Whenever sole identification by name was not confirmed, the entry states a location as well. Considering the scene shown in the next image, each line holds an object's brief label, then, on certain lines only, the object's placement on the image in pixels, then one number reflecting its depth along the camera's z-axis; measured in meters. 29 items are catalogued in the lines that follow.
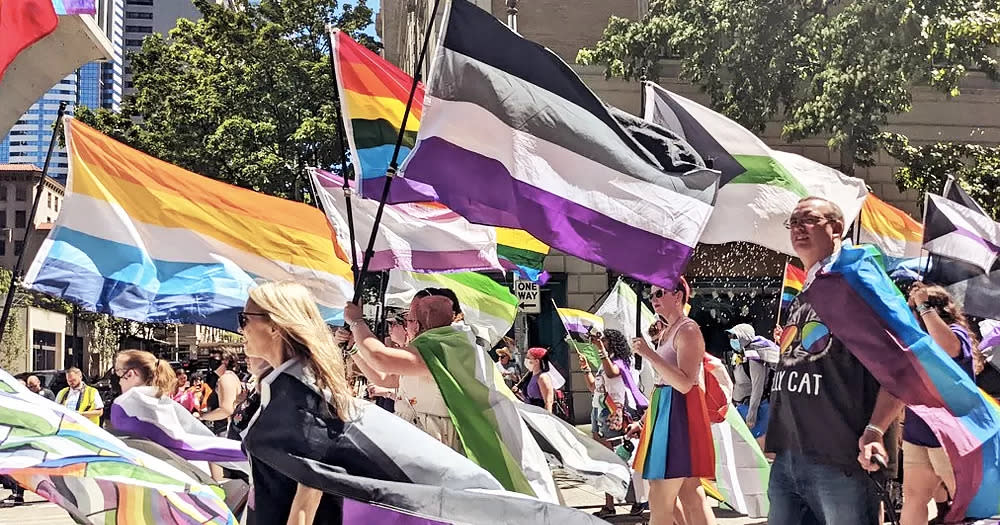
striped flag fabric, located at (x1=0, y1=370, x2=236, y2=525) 4.71
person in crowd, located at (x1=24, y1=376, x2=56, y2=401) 16.97
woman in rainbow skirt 6.37
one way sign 21.33
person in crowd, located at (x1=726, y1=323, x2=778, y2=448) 10.04
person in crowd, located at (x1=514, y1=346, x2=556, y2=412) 12.27
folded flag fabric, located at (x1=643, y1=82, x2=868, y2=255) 6.89
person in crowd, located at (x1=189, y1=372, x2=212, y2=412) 18.20
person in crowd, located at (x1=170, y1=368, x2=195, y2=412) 14.55
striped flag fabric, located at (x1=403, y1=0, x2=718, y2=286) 6.29
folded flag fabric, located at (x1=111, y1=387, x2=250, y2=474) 7.45
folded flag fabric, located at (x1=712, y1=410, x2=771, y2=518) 8.36
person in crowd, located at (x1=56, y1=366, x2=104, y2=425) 14.54
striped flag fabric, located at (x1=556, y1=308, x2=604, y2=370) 15.63
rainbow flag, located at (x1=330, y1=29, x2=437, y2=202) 8.02
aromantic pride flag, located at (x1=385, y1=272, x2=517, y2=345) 12.51
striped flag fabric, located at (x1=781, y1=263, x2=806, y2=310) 12.08
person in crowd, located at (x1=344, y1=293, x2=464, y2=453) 5.57
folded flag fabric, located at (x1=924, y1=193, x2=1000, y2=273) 10.09
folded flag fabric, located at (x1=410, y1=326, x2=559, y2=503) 5.79
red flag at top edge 4.89
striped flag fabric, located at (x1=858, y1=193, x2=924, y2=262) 12.40
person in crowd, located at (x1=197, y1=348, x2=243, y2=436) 9.80
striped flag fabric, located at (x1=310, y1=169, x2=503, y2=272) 9.52
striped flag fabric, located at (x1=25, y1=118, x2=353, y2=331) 8.45
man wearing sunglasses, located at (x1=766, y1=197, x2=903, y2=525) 4.41
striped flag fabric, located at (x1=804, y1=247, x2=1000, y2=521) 4.29
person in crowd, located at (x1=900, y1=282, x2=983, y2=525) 5.89
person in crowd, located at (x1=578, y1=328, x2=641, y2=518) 11.54
